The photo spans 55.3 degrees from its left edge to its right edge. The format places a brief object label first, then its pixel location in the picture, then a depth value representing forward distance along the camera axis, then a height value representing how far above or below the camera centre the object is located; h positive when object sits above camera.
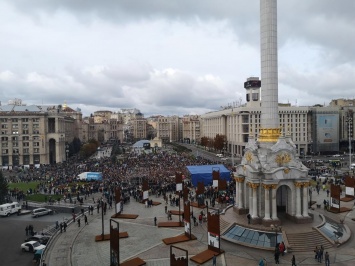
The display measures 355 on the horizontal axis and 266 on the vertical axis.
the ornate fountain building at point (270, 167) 30.59 -3.48
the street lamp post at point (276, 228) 27.83 -8.28
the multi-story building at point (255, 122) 103.81 +2.54
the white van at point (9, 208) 40.53 -9.23
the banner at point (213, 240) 25.30 -8.29
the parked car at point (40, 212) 40.41 -9.66
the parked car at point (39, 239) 30.59 -9.71
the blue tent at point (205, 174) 50.97 -6.59
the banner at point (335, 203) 37.35 -8.28
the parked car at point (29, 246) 29.19 -9.85
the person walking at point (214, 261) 23.05 -8.91
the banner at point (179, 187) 40.41 -6.76
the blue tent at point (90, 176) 57.38 -7.56
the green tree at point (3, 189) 44.28 -7.58
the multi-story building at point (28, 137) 92.56 -1.31
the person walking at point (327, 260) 22.88 -8.85
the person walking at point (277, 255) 23.80 -8.88
